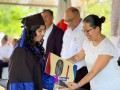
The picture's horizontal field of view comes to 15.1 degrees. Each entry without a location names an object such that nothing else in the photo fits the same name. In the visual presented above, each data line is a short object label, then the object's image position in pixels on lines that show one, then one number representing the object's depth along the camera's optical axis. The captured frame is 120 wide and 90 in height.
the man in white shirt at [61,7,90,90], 4.83
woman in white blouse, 3.51
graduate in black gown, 2.79
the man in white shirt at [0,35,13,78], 8.76
